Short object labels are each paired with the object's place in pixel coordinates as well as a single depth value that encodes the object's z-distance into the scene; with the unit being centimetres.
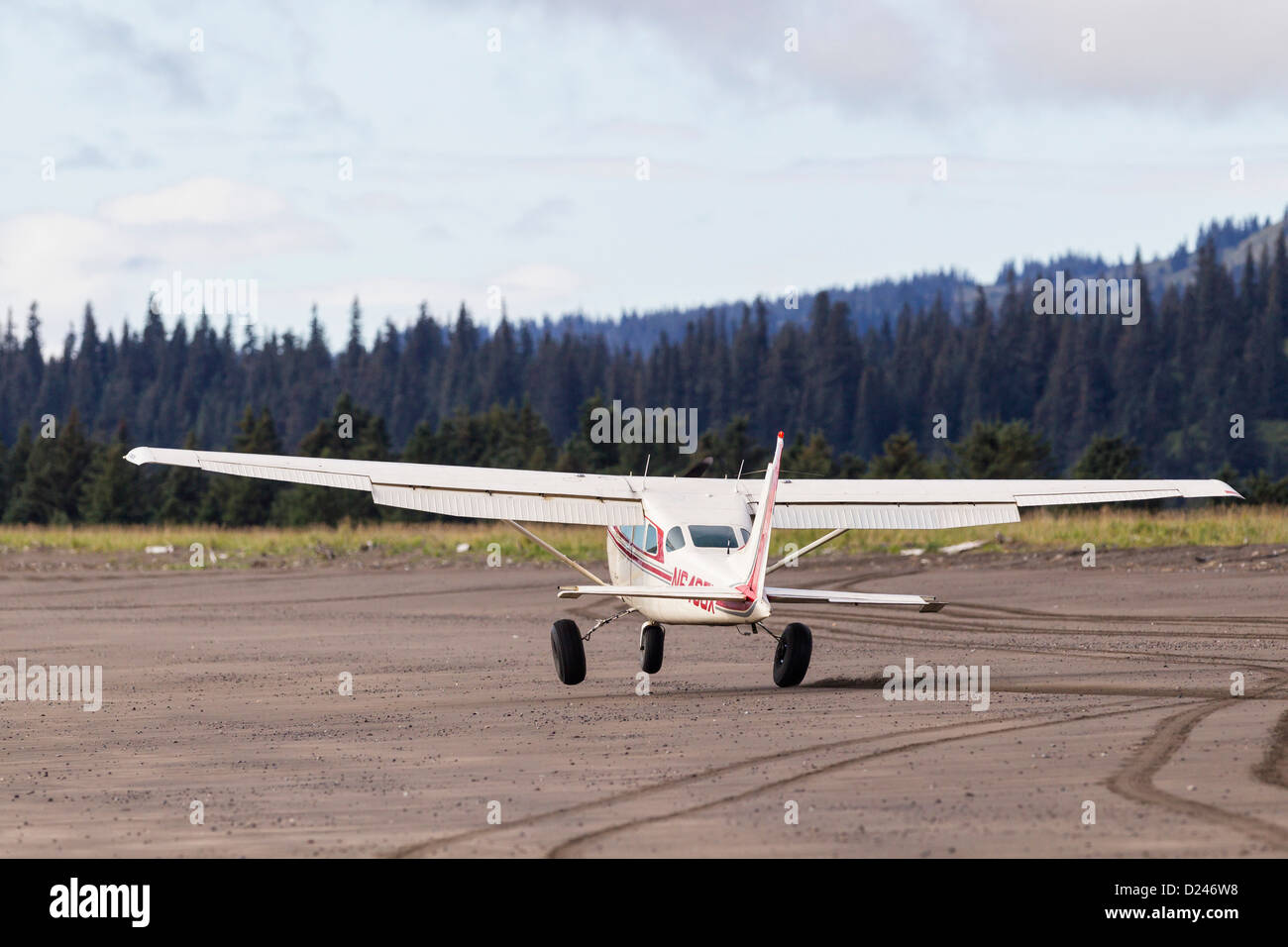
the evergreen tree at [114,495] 8544
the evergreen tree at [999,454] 8569
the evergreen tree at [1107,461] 7856
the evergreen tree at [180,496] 8912
